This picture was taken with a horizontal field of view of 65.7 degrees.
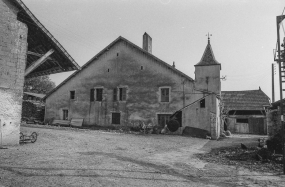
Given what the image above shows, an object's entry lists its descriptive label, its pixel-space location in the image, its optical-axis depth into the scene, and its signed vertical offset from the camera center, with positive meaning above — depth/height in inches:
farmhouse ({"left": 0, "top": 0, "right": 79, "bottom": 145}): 327.3 +80.0
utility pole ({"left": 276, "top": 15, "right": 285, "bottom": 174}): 254.5 +103.7
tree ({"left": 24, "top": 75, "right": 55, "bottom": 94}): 1987.0 +231.2
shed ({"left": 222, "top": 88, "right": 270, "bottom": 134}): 1038.4 +4.2
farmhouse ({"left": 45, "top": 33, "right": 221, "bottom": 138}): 740.6 +77.9
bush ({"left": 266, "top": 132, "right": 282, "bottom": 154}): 352.8 -48.8
